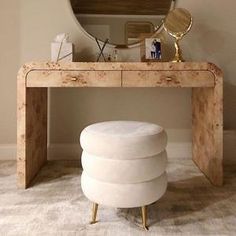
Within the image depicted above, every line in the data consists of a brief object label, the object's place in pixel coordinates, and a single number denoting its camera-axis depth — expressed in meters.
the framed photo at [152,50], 2.19
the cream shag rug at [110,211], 1.30
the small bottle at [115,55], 2.41
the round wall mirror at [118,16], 2.39
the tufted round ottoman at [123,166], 1.26
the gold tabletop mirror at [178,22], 2.23
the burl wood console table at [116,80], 1.77
